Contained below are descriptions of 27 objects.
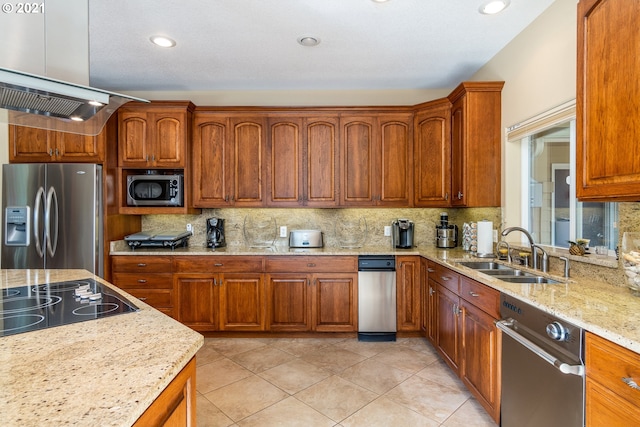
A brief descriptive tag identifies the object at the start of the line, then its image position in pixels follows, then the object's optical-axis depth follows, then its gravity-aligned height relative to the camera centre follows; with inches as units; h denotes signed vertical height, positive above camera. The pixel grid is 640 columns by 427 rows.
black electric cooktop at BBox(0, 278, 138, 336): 46.7 -15.5
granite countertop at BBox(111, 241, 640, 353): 44.6 -16.6
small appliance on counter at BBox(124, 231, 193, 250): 133.9 -11.9
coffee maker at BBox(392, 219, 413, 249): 139.5 -10.1
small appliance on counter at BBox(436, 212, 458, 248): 140.3 -10.6
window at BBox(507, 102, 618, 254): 82.4 +5.4
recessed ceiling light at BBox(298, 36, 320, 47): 106.1 +55.4
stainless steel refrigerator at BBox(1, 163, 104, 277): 121.6 -1.3
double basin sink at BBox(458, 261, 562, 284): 83.3 -17.8
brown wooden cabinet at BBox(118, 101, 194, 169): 137.6 +29.4
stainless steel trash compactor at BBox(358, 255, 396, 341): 129.0 -35.0
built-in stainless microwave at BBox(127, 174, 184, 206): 138.0 +8.8
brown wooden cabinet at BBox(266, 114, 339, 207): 142.0 +22.0
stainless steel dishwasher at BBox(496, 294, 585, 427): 50.3 -27.9
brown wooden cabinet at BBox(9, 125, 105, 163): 128.2 +25.3
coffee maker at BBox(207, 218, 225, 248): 143.3 -9.9
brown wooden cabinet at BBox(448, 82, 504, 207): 115.4 +22.7
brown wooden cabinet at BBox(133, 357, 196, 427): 32.5 -21.6
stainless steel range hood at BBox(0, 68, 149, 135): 49.9 +19.5
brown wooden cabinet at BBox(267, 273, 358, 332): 130.7 -36.6
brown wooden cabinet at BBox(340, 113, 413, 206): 141.0 +21.8
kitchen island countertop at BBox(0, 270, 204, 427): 26.4 -16.0
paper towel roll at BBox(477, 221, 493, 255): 110.9 -9.5
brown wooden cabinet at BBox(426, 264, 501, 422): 75.5 -33.5
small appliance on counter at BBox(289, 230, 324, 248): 144.6 -12.7
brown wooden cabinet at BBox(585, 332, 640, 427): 40.7 -23.4
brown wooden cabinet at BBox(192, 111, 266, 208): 142.1 +20.5
